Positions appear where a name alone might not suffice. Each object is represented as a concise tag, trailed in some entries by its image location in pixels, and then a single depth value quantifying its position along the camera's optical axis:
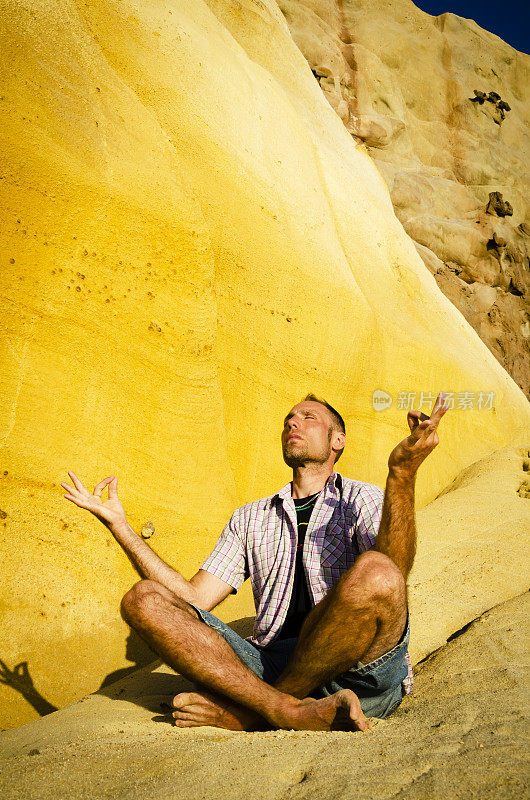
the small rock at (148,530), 2.81
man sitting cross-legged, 1.56
